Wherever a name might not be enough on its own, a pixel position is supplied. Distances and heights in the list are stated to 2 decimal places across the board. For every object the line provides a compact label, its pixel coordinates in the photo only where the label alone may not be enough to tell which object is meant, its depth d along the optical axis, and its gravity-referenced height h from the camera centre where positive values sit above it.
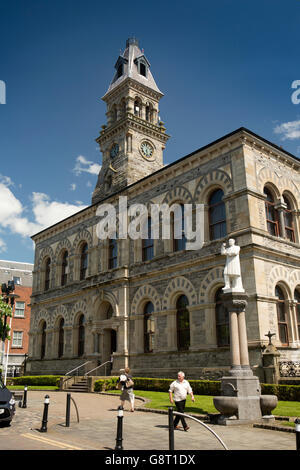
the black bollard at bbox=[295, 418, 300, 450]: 6.66 -0.95
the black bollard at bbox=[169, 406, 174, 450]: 8.12 -1.09
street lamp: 23.92 +4.58
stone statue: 14.47 +3.25
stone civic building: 21.28 +5.89
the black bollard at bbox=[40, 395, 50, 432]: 11.56 -1.16
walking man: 12.48 -0.54
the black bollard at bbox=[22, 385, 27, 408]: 16.91 -0.99
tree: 23.20 +3.20
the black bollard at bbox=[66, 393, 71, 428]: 12.45 -1.13
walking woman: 15.60 -0.64
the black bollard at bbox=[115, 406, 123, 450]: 8.98 -1.19
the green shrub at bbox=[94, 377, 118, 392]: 23.69 -0.64
